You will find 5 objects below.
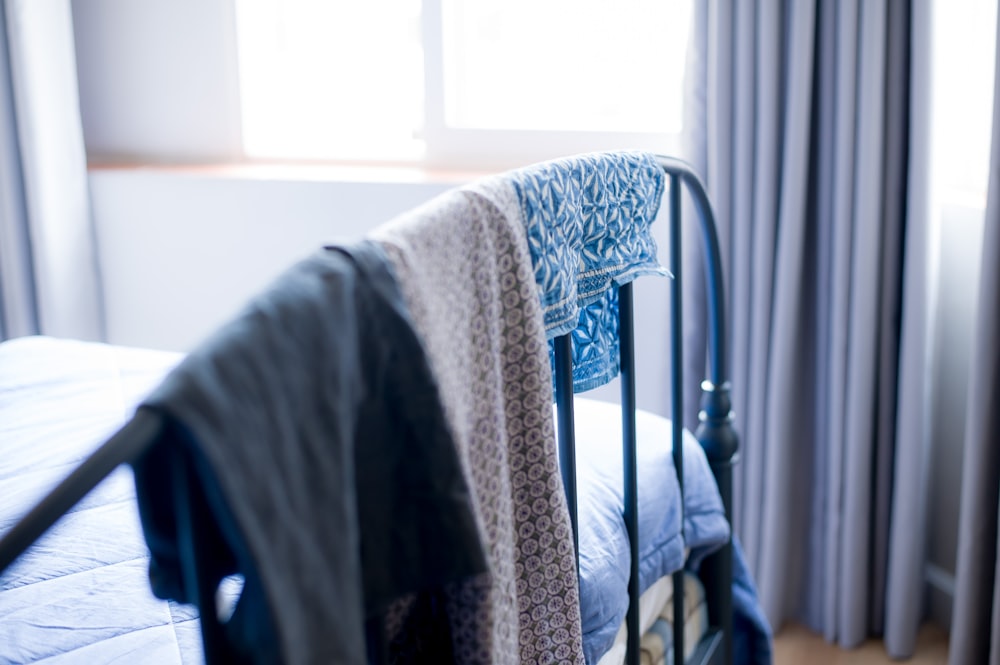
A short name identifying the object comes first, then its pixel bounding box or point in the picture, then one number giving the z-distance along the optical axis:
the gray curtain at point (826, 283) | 1.80
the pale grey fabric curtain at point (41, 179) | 2.41
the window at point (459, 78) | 2.26
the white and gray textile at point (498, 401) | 0.75
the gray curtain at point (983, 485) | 1.69
